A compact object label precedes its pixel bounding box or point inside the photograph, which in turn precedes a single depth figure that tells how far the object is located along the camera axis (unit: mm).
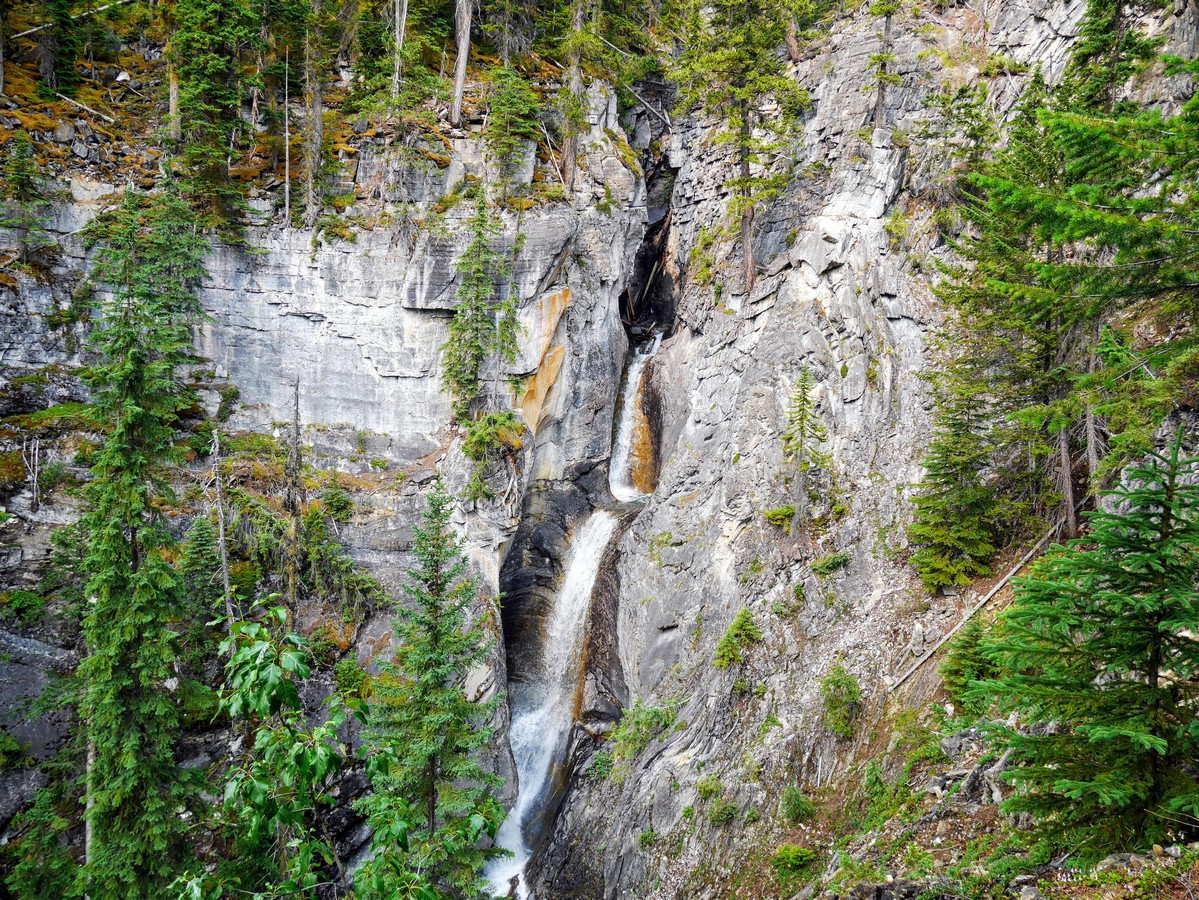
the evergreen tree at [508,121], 25281
